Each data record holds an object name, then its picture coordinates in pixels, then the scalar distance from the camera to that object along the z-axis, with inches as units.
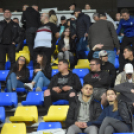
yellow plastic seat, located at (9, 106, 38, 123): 378.0
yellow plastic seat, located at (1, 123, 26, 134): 352.8
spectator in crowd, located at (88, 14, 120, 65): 487.8
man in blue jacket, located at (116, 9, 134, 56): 541.6
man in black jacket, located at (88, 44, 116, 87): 464.4
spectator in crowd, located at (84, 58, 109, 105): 428.8
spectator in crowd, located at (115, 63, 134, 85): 410.3
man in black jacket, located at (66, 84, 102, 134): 358.3
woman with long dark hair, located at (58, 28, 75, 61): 547.2
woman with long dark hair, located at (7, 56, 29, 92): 459.5
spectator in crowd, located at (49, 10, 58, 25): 639.1
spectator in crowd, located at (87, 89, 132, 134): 323.0
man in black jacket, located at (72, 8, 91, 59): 592.6
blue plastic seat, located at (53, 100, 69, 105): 417.5
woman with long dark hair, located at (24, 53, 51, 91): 461.4
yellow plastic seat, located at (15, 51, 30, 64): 589.9
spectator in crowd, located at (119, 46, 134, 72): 452.2
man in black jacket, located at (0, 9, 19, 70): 543.5
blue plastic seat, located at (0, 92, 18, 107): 420.2
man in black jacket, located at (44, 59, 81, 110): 410.3
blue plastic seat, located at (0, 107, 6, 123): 368.1
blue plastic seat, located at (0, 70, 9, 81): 502.2
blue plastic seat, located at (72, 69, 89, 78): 504.4
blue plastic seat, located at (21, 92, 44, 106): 422.9
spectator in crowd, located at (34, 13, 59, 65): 532.1
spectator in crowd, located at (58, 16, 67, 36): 660.1
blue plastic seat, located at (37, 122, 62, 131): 353.7
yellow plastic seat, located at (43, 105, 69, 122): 376.2
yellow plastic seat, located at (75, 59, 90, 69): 546.8
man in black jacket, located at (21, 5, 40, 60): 575.8
